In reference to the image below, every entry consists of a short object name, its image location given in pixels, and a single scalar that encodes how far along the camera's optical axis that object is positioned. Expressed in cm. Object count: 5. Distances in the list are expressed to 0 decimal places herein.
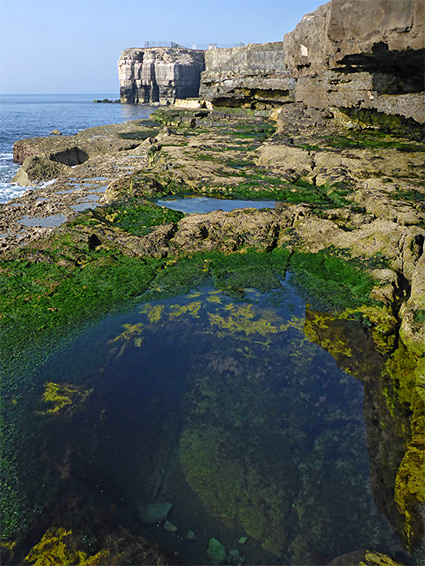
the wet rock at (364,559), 297
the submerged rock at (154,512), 339
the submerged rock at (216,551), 309
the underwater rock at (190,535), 325
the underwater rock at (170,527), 329
